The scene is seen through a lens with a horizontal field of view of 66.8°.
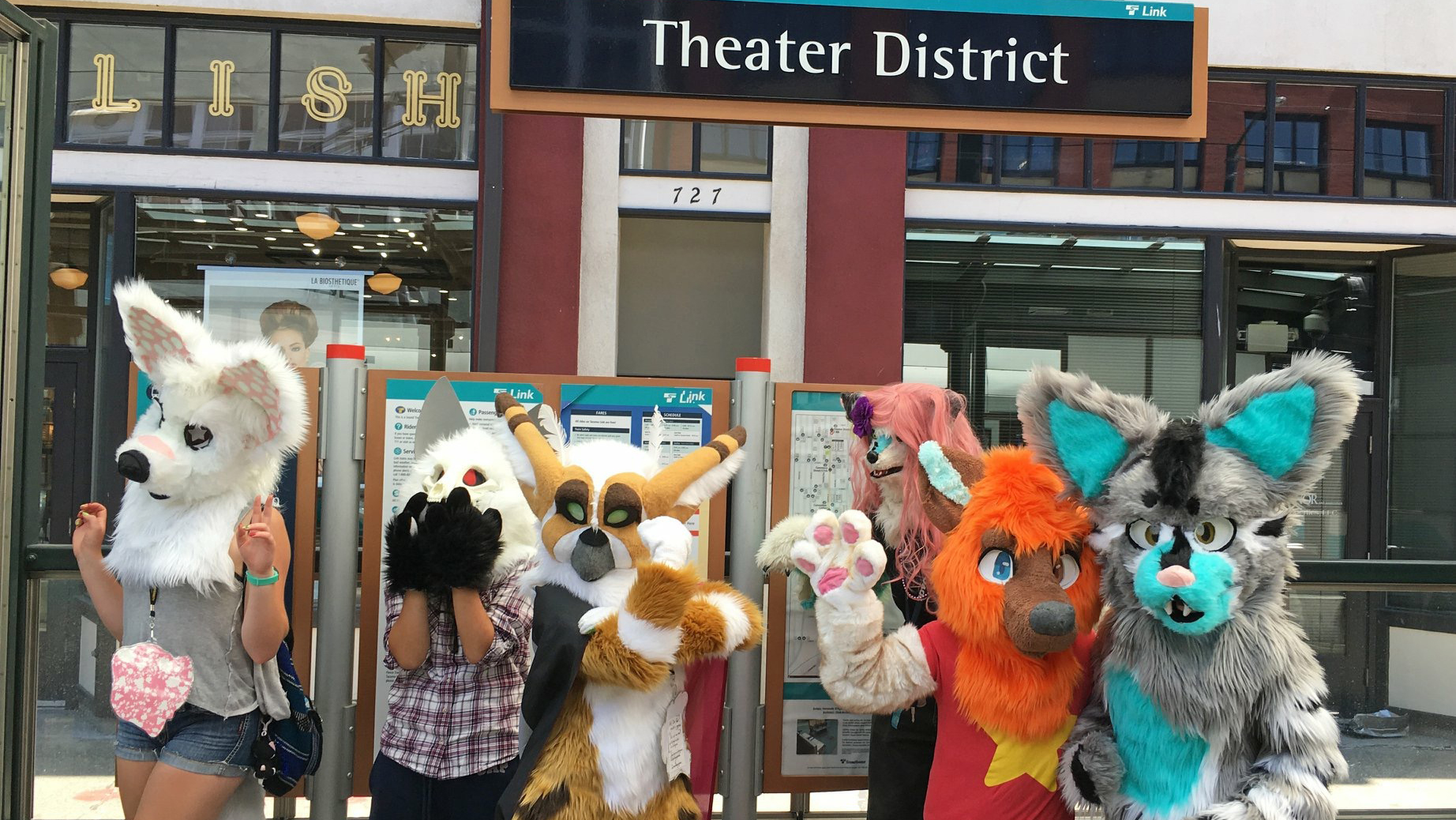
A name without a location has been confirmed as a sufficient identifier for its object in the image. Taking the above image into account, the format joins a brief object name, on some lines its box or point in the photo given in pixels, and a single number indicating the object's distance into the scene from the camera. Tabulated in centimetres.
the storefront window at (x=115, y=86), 787
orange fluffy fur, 257
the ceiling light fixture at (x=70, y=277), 797
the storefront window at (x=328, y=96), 803
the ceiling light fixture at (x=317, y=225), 803
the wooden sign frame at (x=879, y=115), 283
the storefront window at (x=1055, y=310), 848
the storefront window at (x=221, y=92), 798
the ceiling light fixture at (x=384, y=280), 817
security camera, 882
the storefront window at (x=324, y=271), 799
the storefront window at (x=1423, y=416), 873
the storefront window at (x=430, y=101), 814
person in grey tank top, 282
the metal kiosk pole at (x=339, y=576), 353
